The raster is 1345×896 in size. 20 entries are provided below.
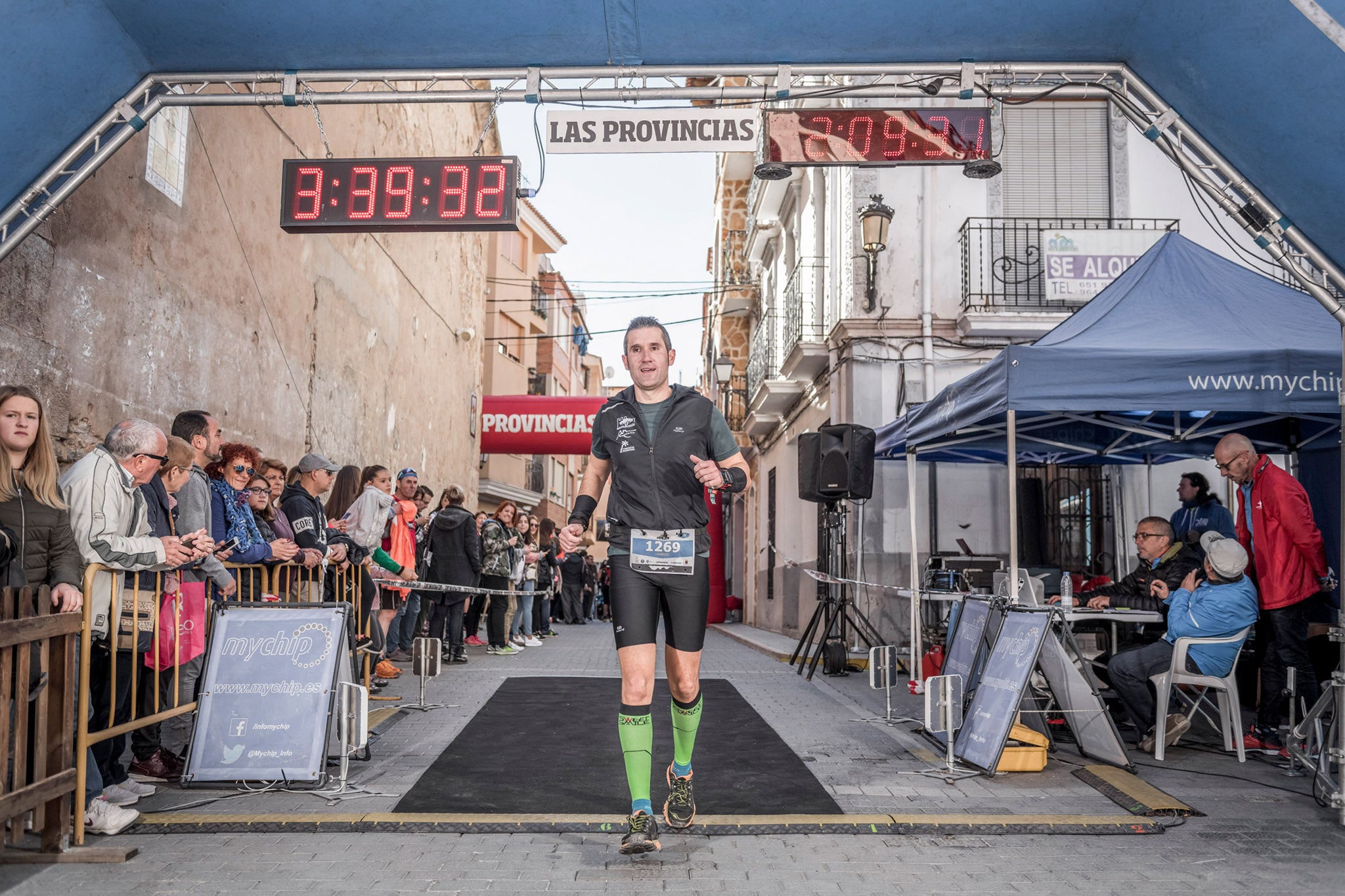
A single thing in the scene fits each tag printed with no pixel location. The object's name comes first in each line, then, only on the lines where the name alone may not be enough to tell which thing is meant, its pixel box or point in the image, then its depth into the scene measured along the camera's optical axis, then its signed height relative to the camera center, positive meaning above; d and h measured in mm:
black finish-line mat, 5270 -1275
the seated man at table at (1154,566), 7633 -170
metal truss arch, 5961 +2539
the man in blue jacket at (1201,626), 6738 -516
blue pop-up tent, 6824 +1110
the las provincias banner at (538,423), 25719 +2595
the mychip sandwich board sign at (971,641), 6824 -641
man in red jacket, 6750 -154
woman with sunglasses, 6570 +121
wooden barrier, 4000 -729
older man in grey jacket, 4770 -56
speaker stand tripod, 11555 -756
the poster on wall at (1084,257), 13578 +3430
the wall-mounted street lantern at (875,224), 13031 +3626
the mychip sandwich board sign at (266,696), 5414 -798
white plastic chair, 6699 -901
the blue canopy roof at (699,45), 5305 +2670
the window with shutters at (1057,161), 14148 +4779
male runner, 4531 +18
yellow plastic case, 6156 -1163
